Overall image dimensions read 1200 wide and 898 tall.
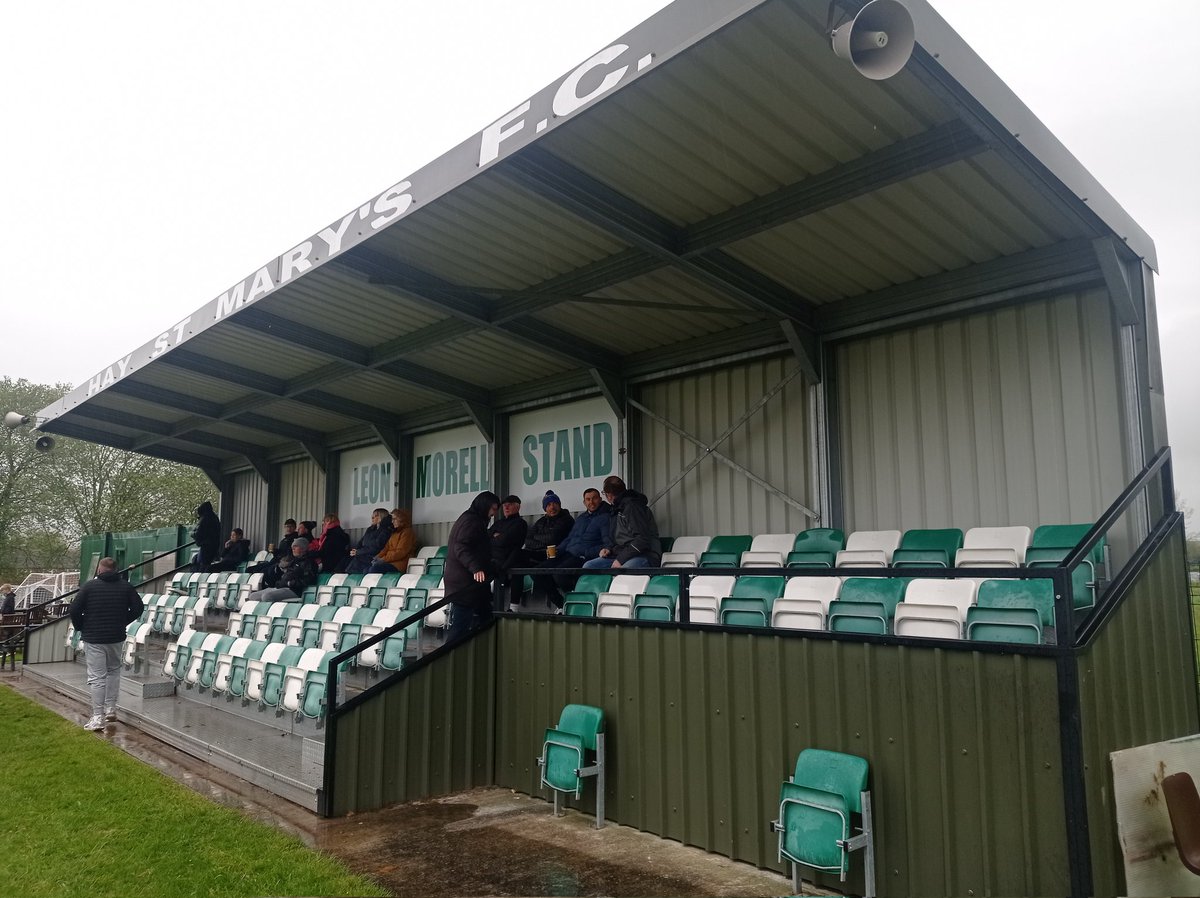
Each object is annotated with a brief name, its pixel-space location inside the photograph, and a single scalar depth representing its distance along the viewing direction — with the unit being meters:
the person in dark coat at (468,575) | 7.30
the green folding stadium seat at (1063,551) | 5.44
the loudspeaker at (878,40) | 3.81
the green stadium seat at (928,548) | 6.56
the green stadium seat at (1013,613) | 4.41
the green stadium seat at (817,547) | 7.38
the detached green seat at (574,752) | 5.89
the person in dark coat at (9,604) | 17.53
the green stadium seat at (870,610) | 5.08
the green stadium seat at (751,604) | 5.63
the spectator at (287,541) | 14.13
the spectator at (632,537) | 7.95
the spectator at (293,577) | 12.18
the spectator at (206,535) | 16.84
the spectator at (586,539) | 8.73
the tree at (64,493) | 31.67
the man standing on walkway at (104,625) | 9.23
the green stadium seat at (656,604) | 6.22
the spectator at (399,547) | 12.12
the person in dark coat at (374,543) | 12.56
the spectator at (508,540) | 8.79
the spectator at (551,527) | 9.44
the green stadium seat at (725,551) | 8.12
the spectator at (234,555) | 16.61
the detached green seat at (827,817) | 4.30
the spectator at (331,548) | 13.21
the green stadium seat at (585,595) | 7.01
